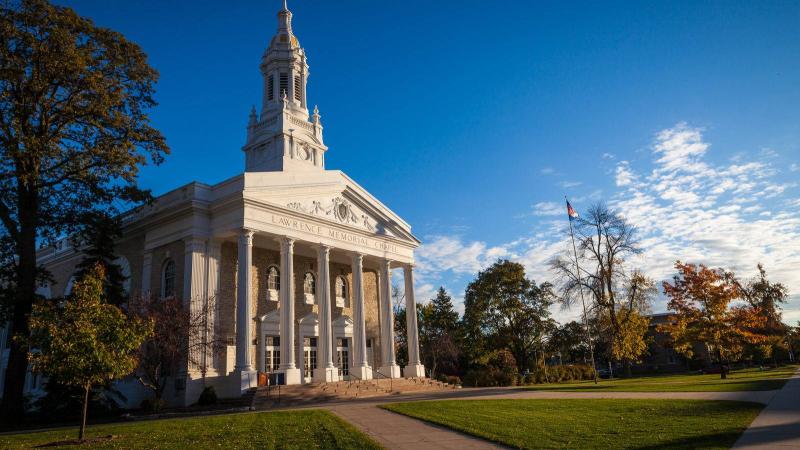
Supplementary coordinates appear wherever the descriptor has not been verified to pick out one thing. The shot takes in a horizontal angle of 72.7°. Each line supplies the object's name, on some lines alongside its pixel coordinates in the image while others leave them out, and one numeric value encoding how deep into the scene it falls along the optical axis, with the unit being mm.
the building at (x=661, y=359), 65250
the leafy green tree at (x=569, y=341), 46469
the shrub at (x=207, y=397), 22484
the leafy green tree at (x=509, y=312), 43656
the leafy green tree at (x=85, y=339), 12938
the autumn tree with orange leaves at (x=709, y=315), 33250
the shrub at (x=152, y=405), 21125
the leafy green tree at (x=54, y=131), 19781
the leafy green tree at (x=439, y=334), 44250
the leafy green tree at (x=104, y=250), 23062
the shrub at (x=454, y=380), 36500
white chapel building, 25547
